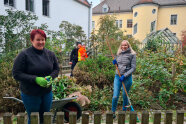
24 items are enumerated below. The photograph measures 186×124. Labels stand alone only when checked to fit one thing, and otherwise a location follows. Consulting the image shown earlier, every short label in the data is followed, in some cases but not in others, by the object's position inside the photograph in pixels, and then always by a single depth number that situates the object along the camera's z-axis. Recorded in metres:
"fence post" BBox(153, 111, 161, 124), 2.07
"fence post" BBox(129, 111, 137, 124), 2.06
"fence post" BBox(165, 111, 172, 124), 2.08
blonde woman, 3.88
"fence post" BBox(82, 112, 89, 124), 1.99
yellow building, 29.47
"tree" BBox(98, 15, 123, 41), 20.47
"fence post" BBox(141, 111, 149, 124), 2.06
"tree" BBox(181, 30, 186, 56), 24.62
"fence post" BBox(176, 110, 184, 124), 2.08
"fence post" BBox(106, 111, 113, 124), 2.03
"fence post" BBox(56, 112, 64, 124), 1.94
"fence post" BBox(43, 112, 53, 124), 1.91
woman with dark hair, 2.28
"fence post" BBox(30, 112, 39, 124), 1.88
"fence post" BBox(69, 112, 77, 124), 1.97
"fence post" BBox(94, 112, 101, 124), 2.01
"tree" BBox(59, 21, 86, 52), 16.86
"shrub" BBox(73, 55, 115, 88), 5.65
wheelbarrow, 3.20
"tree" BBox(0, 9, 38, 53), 7.13
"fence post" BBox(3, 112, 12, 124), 1.89
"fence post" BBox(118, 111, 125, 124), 2.04
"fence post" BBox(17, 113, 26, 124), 1.86
